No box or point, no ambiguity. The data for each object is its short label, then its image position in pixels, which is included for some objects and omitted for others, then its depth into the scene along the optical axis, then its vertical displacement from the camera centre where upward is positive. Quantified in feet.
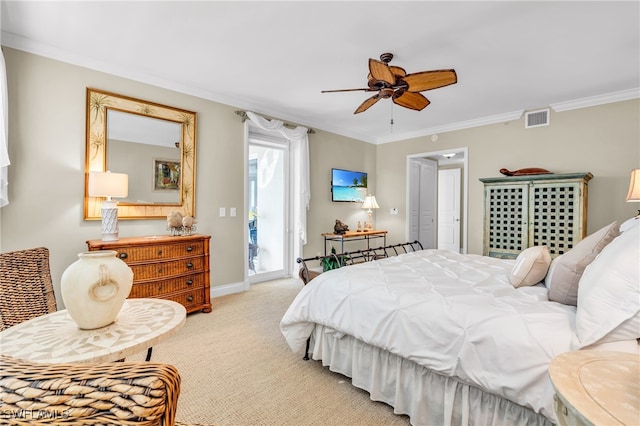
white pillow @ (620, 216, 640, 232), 5.62 -0.23
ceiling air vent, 14.28 +4.50
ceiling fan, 8.22 +3.77
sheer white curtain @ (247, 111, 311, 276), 16.24 +1.39
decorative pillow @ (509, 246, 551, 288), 6.23 -1.17
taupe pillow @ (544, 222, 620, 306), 4.96 -0.90
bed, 3.92 -1.83
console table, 17.04 -1.41
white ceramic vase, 3.47 -0.91
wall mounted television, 18.34 +1.65
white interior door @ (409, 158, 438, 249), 19.89 +0.82
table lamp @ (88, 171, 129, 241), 9.22 +0.57
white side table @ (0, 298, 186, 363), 3.09 -1.44
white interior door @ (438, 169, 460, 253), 24.22 +0.25
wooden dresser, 9.32 -1.83
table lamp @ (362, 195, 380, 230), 18.58 +0.54
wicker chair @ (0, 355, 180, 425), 1.48 -0.92
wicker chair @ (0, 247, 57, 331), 4.50 -1.20
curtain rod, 13.67 +4.40
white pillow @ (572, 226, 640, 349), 3.68 -1.11
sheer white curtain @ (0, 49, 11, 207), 8.10 +2.07
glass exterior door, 15.62 +0.14
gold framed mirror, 10.12 +2.16
